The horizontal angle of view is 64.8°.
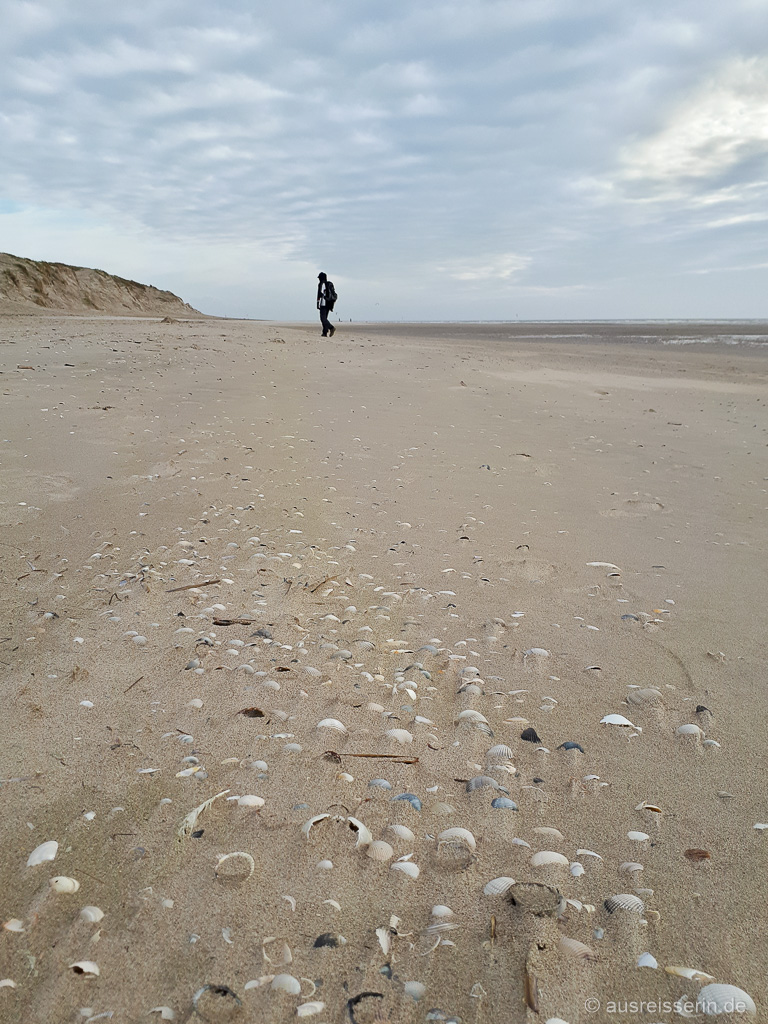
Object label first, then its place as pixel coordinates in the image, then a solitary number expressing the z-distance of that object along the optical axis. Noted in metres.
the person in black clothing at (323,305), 19.37
